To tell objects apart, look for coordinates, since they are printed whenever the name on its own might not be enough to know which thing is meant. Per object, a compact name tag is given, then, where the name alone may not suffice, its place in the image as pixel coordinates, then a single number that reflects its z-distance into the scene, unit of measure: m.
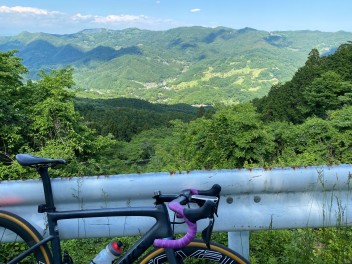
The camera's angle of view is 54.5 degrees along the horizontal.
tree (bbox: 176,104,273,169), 16.36
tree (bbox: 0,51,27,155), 16.47
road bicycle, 1.87
